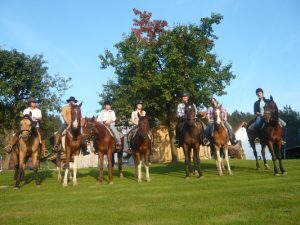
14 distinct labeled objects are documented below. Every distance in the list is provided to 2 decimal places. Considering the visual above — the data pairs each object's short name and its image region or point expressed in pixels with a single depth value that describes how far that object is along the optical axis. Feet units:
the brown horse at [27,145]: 48.93
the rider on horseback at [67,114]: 52.75
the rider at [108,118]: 56.39
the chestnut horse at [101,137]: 52.19
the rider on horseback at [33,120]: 52.13
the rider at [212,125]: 57.21
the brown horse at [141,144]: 51.11
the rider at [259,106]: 55.67
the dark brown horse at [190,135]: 51.26
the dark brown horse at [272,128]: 50.39
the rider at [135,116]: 57.48
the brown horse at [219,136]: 53.83
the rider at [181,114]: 57.26
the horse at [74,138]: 48.67
